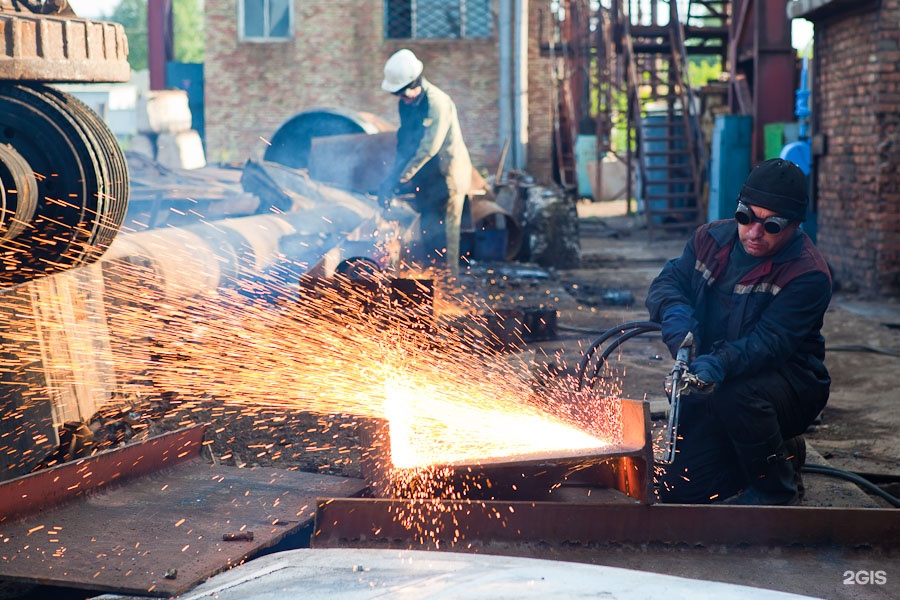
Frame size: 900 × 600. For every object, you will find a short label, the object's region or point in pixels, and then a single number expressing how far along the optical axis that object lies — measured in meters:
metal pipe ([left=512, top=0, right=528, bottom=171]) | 16.80
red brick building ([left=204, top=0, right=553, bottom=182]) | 17.53
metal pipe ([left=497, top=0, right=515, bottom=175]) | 16.78
